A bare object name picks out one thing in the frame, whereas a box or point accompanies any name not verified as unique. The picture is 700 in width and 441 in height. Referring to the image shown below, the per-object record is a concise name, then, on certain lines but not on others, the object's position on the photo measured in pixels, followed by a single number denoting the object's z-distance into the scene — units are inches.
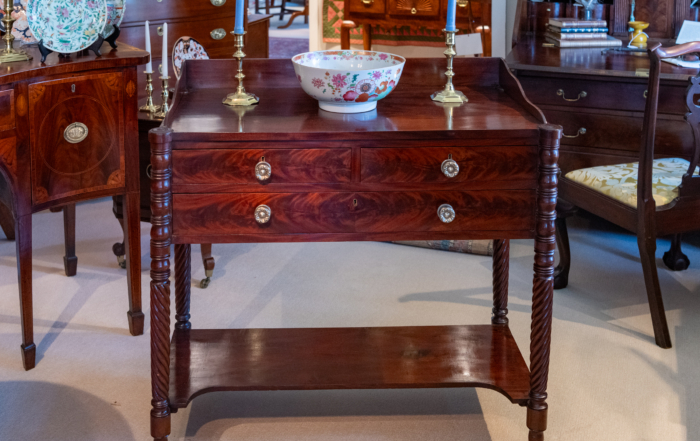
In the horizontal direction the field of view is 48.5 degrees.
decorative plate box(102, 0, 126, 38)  97.4
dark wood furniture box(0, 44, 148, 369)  85.0
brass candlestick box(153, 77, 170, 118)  101.7
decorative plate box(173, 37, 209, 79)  108.8
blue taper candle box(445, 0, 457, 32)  77.7
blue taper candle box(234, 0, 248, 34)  75.7
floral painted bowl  73.2
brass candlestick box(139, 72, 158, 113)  107.7
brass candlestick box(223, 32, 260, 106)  77.7
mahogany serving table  68.9
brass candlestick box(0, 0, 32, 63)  87.4
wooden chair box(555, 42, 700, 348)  95.0
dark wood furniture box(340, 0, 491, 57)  161.0
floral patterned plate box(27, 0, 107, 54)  87.2
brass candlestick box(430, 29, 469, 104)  79.0
